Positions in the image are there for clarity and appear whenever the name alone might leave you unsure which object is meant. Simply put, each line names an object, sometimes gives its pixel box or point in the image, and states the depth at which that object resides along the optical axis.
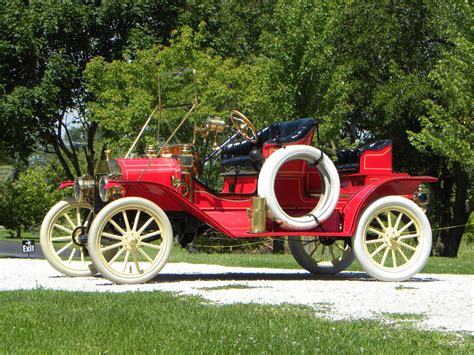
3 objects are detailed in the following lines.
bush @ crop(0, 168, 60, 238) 49.00
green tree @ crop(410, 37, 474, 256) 25.91
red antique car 12.09
